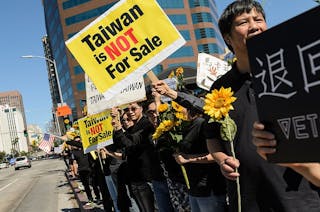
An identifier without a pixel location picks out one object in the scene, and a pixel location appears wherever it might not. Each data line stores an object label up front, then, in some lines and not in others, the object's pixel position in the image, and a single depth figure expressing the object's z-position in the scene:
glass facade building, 68.62
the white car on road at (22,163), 52.94
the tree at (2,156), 112.81
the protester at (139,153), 4.69
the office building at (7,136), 181.40
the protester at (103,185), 8.09
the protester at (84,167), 10.01
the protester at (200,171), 3.36
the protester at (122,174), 5.11
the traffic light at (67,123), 18.42
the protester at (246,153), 1.89
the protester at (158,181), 4.56
